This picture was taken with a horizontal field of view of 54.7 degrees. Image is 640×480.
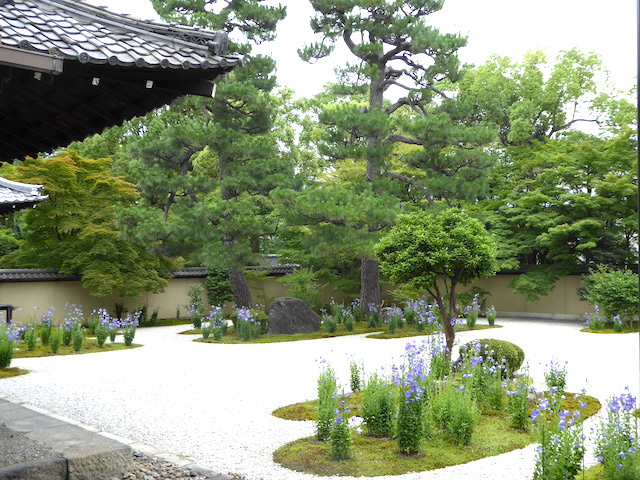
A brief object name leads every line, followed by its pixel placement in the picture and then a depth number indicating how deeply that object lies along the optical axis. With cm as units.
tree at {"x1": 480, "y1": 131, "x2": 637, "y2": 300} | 1684
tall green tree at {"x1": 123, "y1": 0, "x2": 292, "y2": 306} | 1400
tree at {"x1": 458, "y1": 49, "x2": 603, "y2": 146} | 2166
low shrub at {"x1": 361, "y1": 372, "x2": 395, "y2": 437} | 514
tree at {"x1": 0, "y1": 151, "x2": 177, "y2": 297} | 1557
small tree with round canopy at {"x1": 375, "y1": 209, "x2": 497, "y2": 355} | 850
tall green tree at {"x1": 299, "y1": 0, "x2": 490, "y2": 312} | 1368
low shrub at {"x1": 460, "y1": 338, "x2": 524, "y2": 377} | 735
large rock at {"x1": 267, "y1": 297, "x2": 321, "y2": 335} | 1394
